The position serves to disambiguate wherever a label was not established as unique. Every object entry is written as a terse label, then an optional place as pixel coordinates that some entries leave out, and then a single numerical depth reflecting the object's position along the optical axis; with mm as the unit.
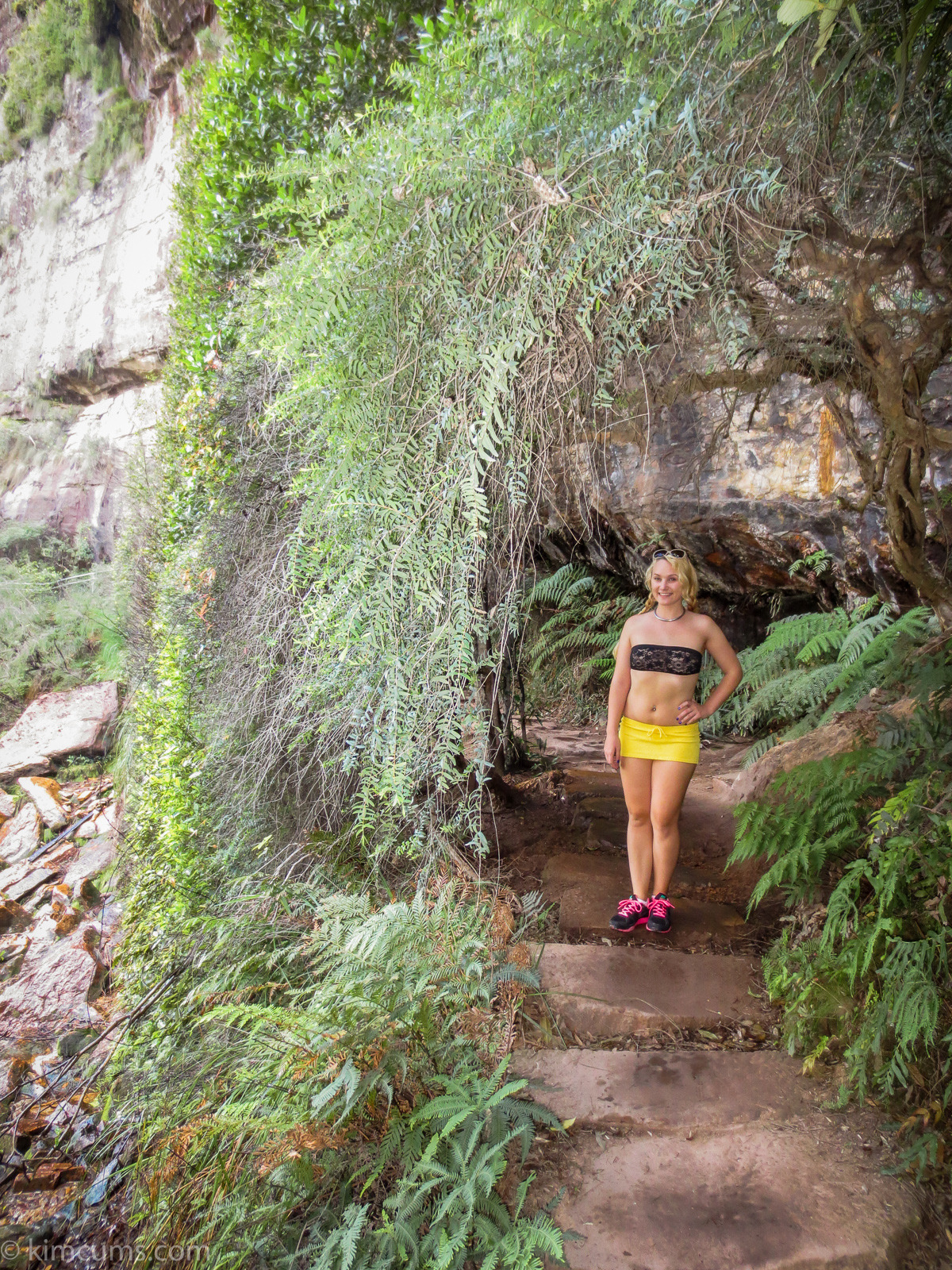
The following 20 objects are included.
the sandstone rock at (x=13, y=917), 7229
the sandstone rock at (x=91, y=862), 7781
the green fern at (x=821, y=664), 4016
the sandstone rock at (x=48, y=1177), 3396
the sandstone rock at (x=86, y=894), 7176
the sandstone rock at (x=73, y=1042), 4719
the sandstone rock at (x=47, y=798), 9234
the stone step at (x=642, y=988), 2834
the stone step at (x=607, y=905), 3438
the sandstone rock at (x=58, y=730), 10422
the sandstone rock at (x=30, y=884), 7805
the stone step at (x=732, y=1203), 1862
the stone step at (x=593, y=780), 5652
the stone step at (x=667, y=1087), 2354
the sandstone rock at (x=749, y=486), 3396
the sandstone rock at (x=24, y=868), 8109
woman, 3283
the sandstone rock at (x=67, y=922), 6801
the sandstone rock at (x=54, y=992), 5305
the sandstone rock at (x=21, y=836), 8703
